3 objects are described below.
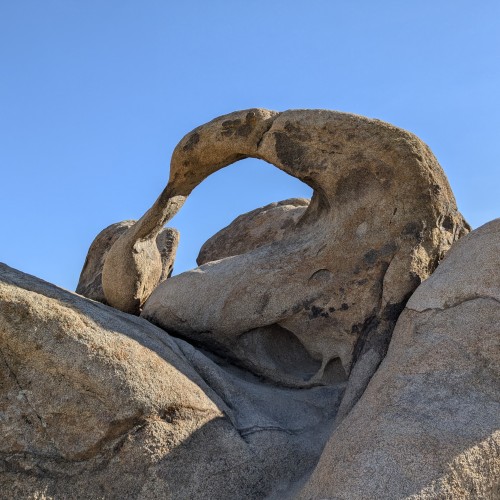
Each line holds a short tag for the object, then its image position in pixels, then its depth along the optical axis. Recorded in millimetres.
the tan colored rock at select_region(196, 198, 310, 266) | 6815
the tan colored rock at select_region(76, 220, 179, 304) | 6664
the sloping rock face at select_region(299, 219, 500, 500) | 2789
